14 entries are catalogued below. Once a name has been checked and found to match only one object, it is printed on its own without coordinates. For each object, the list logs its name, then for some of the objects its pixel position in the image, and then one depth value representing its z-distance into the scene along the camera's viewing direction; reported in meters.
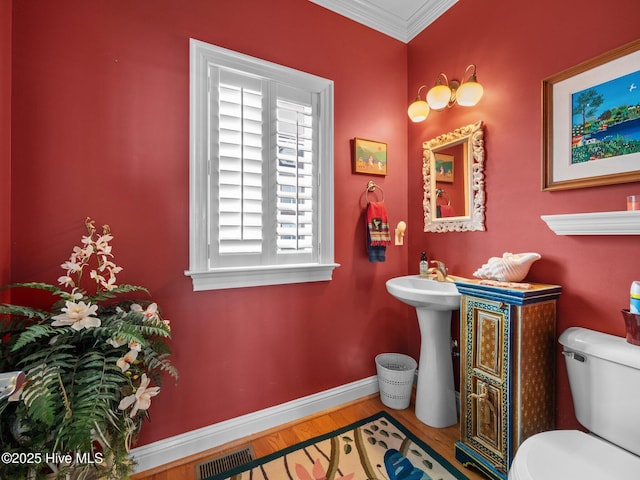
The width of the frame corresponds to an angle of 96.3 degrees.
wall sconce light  1.69
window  1.58
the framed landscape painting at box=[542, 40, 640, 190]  1.20
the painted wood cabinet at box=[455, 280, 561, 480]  1.30
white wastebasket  1.96
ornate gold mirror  1.78
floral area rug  1.45
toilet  0.94
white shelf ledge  1.11
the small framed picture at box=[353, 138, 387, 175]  2.06
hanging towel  2.05
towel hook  2.13
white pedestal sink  1.80
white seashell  1.44
